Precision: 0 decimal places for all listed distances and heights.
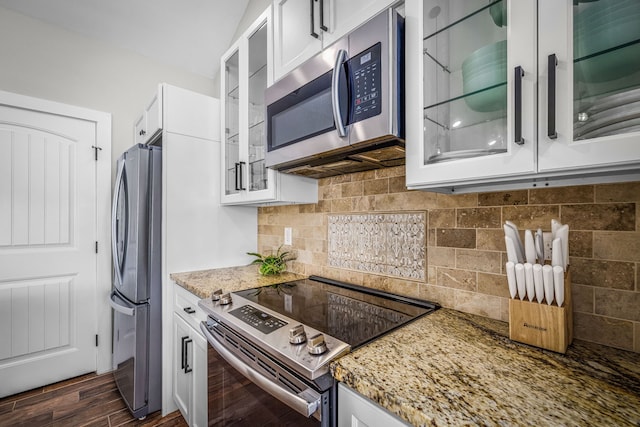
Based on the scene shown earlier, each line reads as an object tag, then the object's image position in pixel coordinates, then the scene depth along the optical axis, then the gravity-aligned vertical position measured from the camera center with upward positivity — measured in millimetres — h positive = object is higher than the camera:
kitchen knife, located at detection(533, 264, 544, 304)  775 -183
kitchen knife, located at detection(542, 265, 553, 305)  756 -178
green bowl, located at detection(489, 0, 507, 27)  811 +581
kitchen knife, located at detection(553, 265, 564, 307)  747 -180
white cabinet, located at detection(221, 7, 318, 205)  1645 +541
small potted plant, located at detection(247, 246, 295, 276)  1916 -328
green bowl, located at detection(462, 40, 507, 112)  814 +408
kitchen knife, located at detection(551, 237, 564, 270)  767 -103
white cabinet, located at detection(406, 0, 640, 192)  662 +323
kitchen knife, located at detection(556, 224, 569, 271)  793 -66
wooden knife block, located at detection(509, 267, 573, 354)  780 -306
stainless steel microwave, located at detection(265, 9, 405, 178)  983 +435
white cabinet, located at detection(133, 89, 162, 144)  1918 +708
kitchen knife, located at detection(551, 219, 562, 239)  826 -37
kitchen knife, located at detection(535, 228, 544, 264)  833 -92
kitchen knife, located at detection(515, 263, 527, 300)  801 -188
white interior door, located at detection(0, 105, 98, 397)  2113 -250
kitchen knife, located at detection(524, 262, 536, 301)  792 -184
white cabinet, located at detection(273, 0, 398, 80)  1141 +848
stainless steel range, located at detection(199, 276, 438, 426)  788 -405
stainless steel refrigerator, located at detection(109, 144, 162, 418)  1800 -448
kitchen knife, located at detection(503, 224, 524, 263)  843 -73
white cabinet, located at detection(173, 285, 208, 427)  1430 -787
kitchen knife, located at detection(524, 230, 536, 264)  817 -99
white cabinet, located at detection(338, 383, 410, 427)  650 -475
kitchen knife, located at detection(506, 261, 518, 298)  817 -181
